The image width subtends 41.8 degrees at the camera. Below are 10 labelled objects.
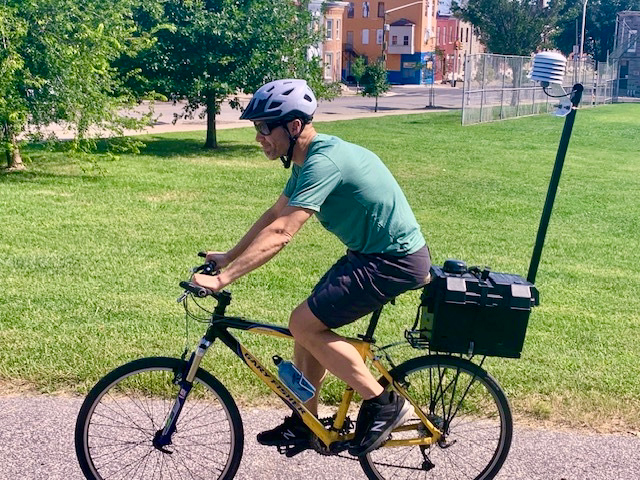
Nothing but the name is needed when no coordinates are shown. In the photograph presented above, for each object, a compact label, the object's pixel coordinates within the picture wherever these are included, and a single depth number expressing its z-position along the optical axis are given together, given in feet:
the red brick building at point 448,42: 318.65
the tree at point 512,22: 173.68
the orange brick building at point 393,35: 294.46
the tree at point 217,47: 62.49
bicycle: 12.16
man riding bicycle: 10.99
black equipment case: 11.85
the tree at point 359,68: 177.51
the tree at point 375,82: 141.49
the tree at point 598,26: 304.30
